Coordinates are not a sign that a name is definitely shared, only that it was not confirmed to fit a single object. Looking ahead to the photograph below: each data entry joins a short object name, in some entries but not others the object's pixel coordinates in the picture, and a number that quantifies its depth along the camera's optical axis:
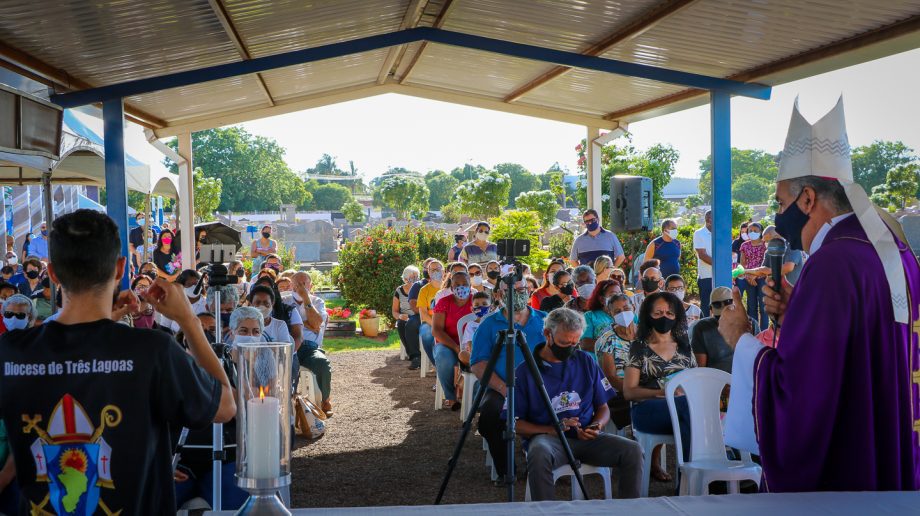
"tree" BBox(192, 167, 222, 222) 39.78
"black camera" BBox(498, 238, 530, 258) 4.88
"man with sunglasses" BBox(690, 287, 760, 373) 6.11
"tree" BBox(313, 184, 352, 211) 98.12
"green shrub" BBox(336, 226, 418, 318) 14.83
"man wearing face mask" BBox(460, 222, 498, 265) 11.31
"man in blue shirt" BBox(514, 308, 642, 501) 4.96
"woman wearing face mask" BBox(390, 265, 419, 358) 11.21
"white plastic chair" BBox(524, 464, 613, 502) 4.93
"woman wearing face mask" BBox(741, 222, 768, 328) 10.48
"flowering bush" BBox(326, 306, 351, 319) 15.64
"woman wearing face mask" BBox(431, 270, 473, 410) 8.11
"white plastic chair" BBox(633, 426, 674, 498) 5.40
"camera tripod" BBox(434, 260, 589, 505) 4.80
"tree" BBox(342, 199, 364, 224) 59.38
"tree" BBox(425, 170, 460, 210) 91.81
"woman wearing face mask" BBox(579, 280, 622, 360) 7.09
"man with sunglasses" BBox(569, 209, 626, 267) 11.30
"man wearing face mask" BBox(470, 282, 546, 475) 5.84
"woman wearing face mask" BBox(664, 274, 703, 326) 7.99
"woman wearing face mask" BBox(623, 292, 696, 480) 5.55
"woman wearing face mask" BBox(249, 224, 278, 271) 15.09
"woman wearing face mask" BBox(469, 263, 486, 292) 9.51
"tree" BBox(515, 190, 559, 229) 35.81
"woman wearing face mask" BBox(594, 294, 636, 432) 6.10
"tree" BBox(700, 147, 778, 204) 100.31
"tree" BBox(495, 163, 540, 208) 96.94
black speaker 11.82
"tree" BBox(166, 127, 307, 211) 85.25
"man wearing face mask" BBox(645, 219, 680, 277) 11.82
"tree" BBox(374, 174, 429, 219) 55.59
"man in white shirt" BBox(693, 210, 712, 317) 11.75
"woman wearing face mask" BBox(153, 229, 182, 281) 12.84
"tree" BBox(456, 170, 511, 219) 36.56
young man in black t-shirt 1.89
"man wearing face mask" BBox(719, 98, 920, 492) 2.50
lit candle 1.58
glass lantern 1.58
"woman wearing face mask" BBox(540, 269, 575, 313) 8.39
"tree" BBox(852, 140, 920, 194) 71.56
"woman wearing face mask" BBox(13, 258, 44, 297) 11.28
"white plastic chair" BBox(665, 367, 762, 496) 4.79
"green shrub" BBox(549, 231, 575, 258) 21.19
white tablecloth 2.15
